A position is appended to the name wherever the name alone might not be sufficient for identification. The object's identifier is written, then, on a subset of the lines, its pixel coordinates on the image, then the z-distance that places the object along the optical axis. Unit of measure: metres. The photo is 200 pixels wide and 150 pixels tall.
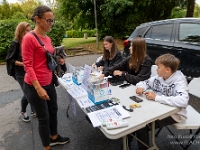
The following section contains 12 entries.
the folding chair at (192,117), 1.73
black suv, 3.59
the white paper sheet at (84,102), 1.70
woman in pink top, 1.61
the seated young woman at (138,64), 2.33
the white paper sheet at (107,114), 1.42
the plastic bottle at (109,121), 1.37
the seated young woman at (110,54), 3.06
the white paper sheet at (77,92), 1.97
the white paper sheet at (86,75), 1.93
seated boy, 1.61
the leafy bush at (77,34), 24.78
